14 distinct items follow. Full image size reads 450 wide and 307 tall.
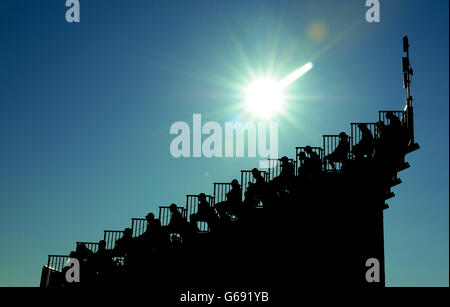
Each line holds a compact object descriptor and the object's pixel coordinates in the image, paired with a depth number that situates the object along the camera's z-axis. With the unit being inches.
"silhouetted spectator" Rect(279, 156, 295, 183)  519.8
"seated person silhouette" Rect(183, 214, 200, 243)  493.4
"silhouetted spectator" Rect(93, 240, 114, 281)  514.9
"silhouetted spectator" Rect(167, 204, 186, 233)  500.6
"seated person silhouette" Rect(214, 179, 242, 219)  518.9
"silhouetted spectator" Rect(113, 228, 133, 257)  520.7
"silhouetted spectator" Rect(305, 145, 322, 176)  530.0
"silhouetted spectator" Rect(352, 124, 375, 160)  540.4
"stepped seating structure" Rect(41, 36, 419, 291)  500.1
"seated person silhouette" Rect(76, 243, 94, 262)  550.3
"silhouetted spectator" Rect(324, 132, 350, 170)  540.4
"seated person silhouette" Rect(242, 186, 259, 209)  506.6
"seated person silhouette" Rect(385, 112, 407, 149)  542.6
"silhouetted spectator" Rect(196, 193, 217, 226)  507.5
